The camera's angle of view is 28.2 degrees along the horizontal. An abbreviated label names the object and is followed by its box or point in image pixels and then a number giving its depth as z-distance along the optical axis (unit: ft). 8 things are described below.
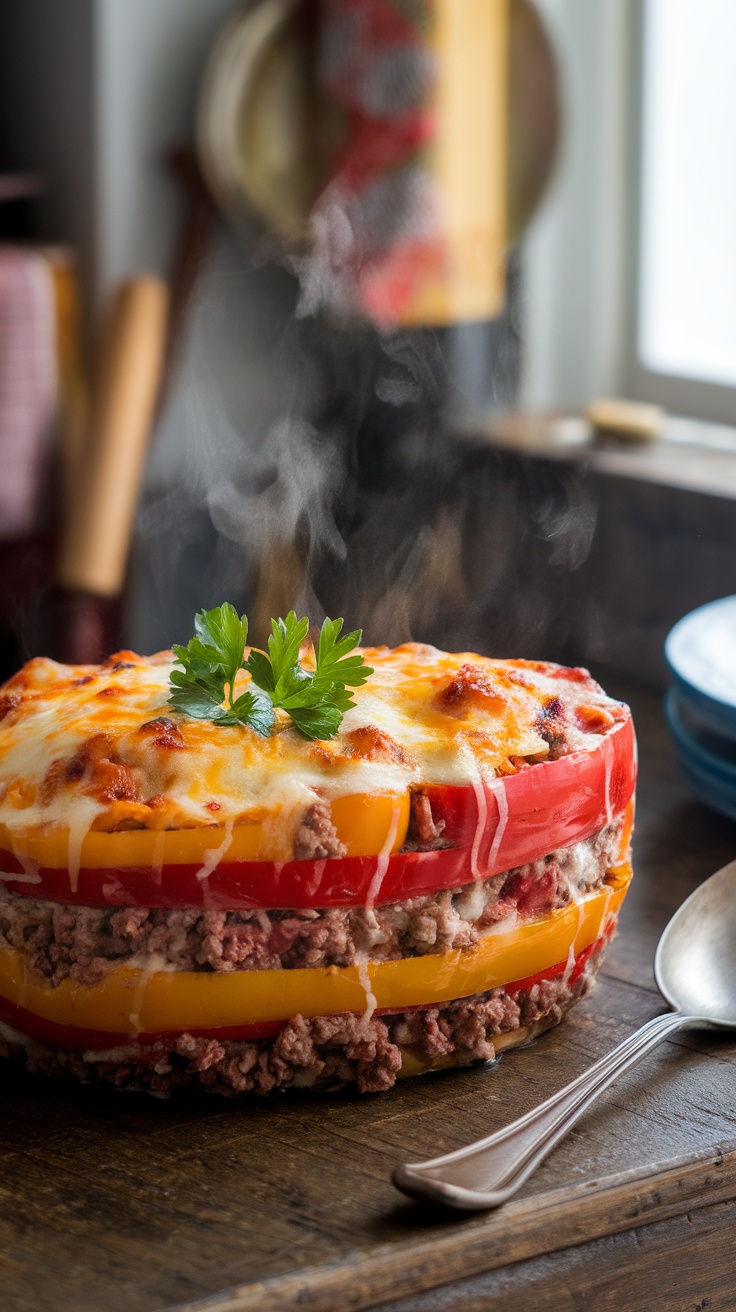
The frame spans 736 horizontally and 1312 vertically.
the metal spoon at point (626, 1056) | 2.65
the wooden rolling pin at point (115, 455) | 8.16
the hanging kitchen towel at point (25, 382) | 8.54
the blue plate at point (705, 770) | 4.59
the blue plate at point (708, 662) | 4.50
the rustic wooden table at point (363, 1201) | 2.52
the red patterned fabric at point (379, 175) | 8.53
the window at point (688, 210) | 8.59
